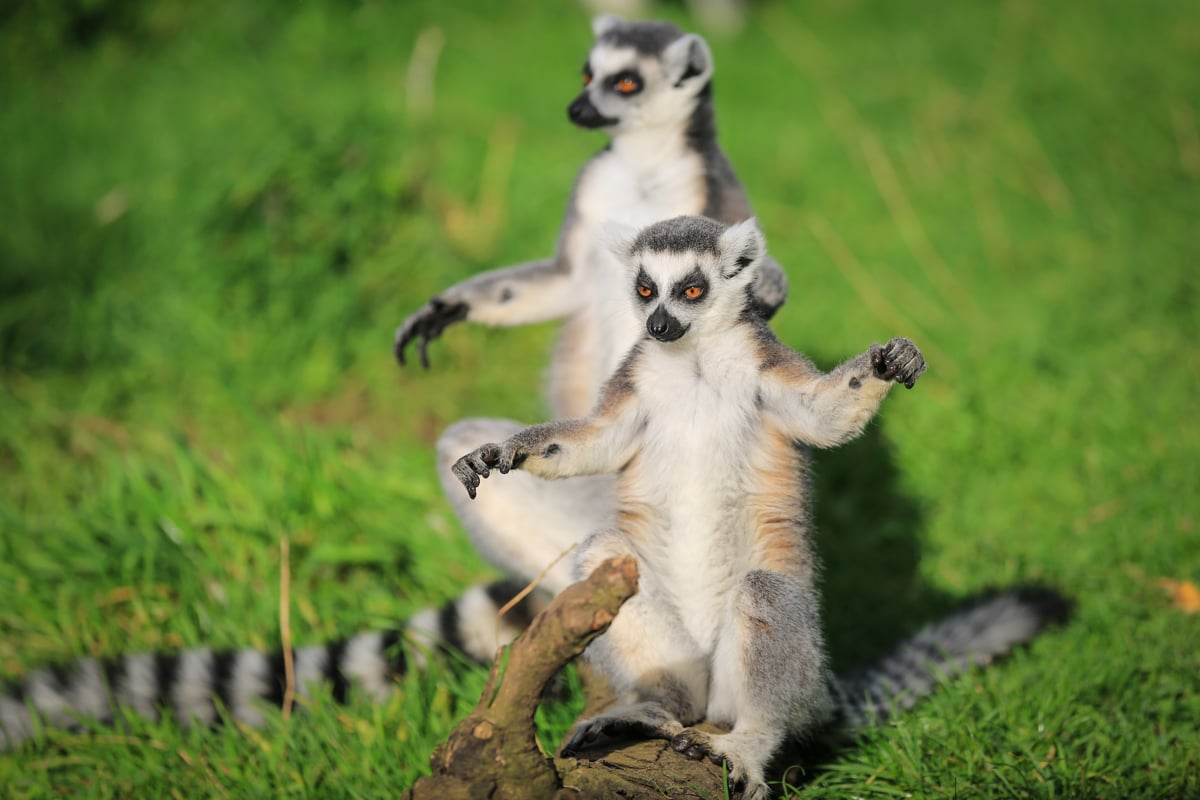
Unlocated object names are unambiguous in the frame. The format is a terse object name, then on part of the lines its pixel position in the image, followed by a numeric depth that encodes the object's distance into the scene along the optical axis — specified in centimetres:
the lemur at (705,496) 521
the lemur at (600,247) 700
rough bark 443
